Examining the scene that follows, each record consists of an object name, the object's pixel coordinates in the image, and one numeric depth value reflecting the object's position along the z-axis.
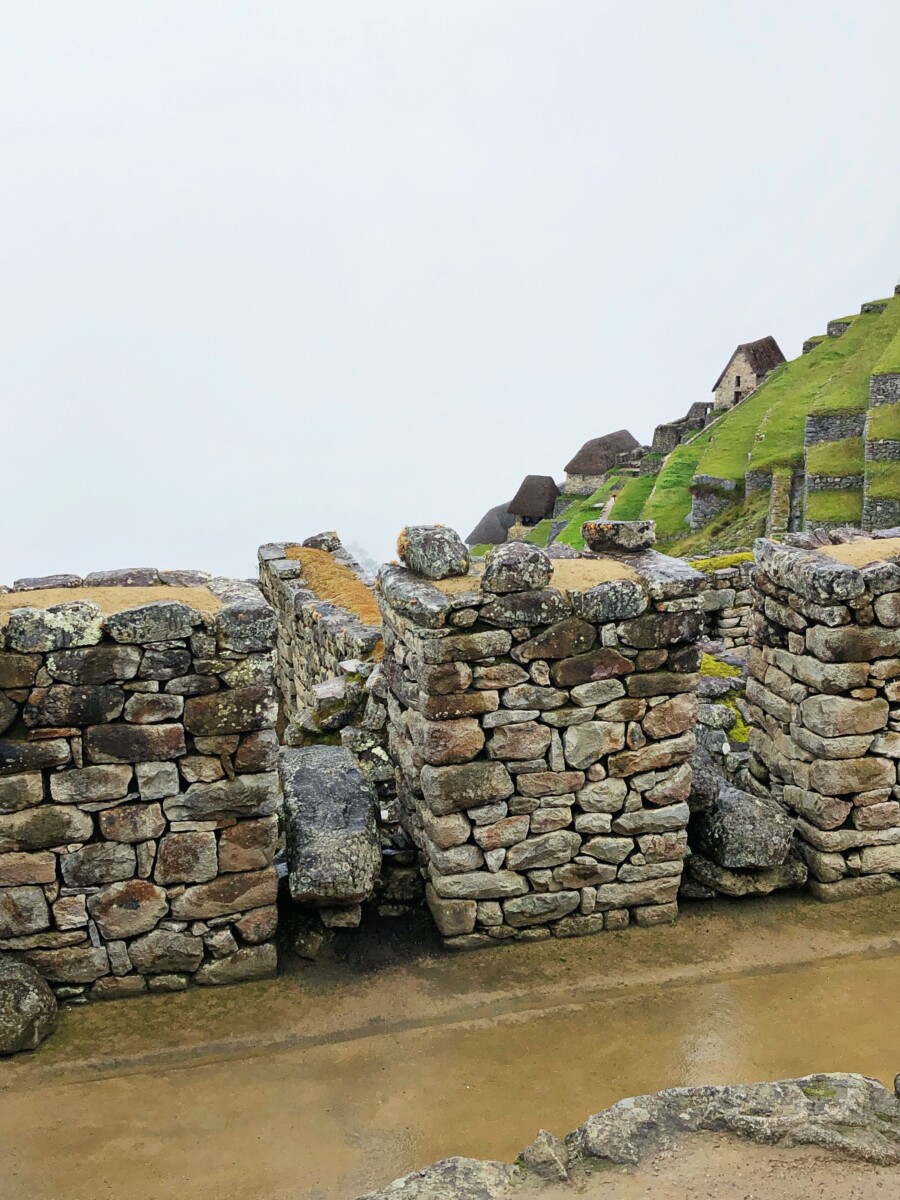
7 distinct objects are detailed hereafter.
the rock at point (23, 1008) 6.12
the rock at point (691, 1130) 4.10
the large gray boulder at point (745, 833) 7.84
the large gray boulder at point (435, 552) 7.42
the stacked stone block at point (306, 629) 11.99
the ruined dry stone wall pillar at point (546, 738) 6.88
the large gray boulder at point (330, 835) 6.99
